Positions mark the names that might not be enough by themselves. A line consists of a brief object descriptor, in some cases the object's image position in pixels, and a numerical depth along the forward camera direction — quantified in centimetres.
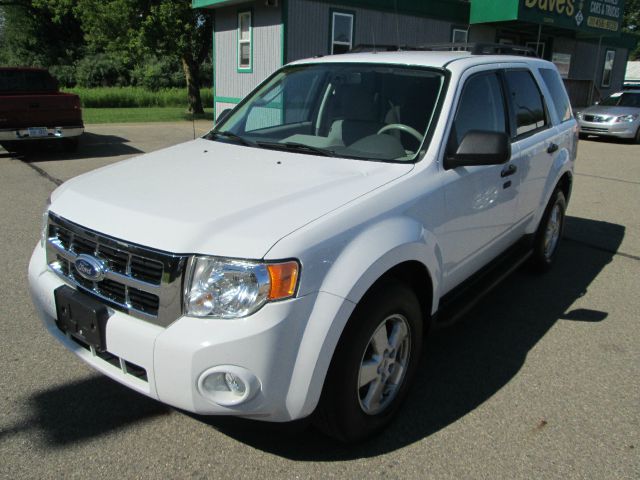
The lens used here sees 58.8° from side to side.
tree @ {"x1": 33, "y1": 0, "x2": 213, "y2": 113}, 2097
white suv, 218
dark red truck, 1066
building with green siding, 1513
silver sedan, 1653
